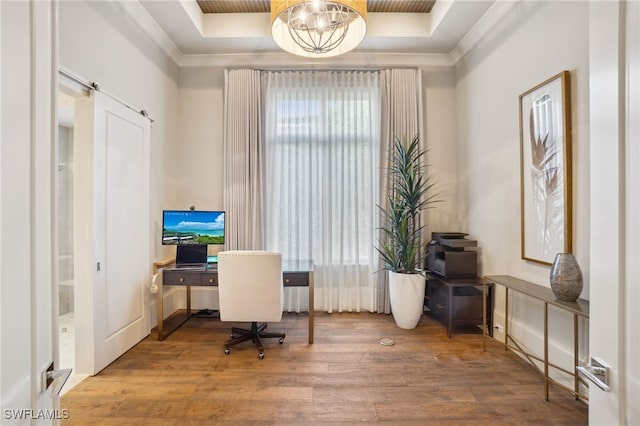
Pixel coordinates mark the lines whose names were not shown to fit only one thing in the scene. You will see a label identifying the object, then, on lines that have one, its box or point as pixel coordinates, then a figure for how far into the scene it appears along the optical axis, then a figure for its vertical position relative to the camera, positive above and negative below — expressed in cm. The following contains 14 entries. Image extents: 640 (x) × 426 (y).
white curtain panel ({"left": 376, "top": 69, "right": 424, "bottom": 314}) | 363 +131
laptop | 314 -47
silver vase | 189 -45
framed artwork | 210 +35
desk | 291 -68
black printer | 307 -51
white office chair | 252 -68
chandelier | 213 +147
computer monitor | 308 -16
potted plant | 312 -28
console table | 181 -61
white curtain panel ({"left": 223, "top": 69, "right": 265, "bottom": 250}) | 361 +69
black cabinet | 295 -96
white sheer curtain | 367 +58
